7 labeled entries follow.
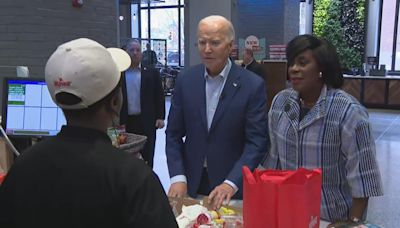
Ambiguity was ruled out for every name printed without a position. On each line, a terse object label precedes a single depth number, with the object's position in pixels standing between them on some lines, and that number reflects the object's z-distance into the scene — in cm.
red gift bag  131
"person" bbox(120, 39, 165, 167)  456
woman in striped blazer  168
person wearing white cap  95
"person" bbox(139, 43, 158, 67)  1408
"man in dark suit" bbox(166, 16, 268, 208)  201
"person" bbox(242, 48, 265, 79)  652
